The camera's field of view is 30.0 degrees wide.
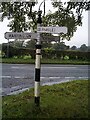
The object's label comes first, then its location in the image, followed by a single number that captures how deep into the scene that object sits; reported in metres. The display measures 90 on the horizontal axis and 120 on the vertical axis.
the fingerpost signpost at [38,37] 3.07
